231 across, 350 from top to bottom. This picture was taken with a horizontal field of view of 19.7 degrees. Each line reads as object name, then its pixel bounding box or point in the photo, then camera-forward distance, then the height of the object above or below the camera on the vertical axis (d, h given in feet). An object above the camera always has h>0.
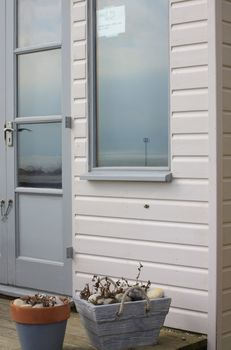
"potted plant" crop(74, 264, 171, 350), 11.45 -2.48
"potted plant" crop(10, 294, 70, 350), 11.32 -2.55
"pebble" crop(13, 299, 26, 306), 11.55 -2.25
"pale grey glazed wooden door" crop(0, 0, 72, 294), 14.71 +0.56
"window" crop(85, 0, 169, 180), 13.05 +1.81
